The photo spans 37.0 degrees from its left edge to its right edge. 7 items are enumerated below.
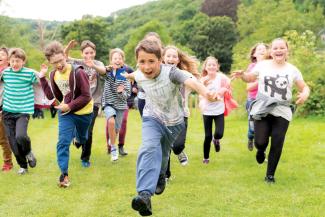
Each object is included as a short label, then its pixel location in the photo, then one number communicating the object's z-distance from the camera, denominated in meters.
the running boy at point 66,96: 7.19
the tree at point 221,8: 92.88
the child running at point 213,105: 8.89
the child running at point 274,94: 7.00
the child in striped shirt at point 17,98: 8.14
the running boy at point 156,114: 5.05
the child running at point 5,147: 8.80
